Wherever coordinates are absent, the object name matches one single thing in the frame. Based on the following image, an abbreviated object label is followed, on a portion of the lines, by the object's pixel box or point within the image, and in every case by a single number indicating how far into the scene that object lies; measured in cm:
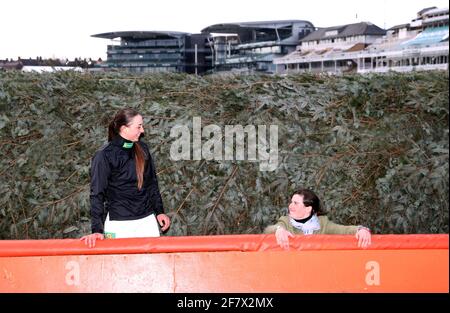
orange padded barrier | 417
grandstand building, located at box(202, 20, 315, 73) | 12098
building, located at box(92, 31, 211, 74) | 13412
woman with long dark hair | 438
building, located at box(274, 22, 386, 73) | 10556
